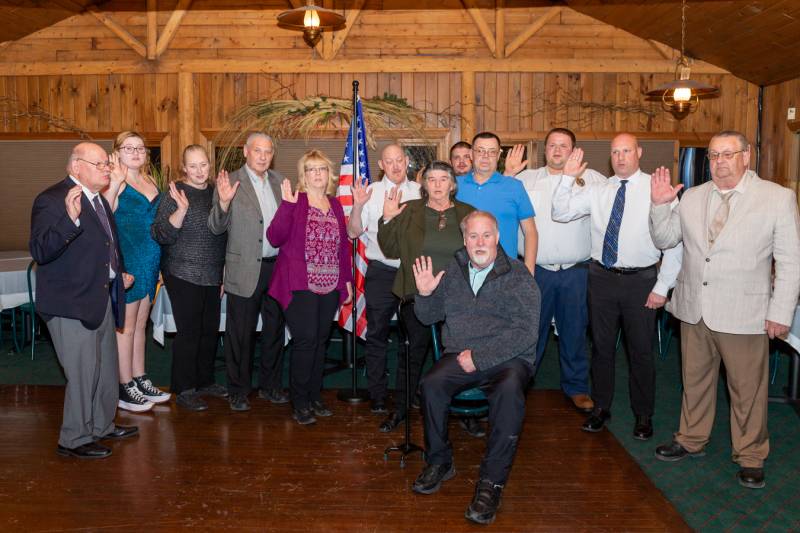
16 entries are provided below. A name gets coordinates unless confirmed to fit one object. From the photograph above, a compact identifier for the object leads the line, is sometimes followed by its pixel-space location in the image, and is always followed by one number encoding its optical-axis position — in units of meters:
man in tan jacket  3.15
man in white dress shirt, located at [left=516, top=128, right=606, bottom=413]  4.11
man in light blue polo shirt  3.89
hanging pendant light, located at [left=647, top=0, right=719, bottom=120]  5.96
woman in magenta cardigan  3.79
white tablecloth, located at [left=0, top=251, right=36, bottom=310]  5.63
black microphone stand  3.39
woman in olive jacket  3.51
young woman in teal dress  3.83
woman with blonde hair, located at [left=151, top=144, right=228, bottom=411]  3.86
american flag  4.55
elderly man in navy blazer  3.15
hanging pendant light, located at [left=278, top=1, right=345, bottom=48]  5.92
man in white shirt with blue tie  3.68
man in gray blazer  3.96
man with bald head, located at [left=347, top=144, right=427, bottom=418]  4.03
